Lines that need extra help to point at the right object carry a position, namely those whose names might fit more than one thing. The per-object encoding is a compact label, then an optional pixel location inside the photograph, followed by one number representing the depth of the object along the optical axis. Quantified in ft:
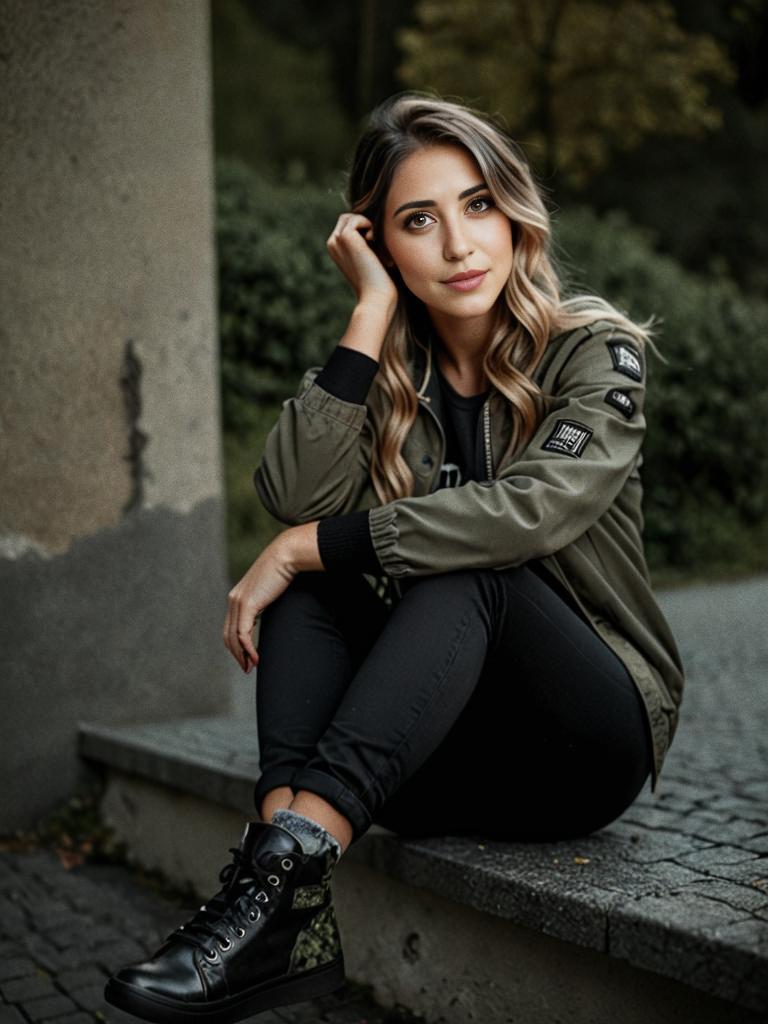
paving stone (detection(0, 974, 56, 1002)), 9.00
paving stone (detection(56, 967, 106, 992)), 9.21
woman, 7.03
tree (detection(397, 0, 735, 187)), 41.37
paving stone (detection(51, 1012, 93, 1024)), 8.61
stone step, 6.51
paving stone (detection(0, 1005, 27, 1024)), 8.57
